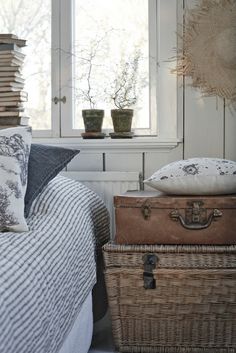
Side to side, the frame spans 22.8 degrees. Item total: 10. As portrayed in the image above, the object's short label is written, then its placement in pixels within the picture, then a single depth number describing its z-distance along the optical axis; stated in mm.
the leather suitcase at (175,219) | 2170
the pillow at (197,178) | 2189
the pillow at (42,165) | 2056
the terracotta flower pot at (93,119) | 2811
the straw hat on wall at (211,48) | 2643
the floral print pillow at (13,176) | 1865
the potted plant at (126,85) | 2869
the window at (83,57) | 2881
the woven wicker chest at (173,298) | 2170
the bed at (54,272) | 1332
